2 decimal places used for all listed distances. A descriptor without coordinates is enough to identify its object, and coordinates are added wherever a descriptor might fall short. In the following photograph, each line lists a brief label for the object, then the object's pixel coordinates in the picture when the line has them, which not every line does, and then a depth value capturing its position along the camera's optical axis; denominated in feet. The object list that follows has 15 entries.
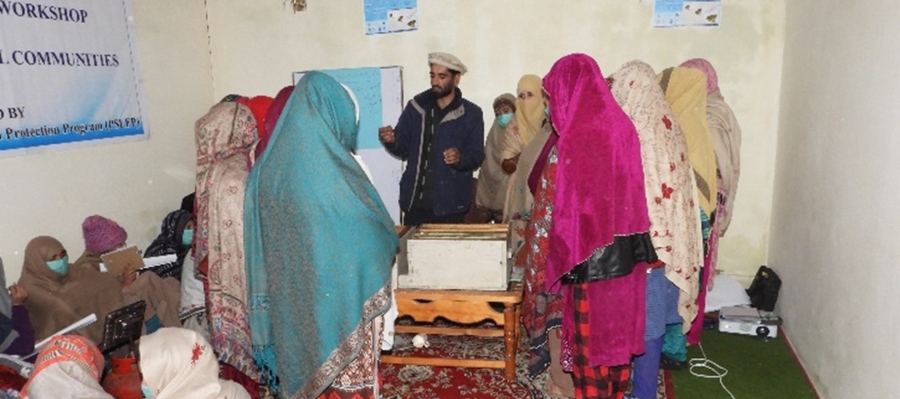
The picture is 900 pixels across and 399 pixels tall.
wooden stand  9.09
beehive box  8.82
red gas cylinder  6.75
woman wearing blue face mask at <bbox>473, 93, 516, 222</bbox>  13.03
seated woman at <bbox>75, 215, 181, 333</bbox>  10.89
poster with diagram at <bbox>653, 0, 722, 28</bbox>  13.07
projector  11.43
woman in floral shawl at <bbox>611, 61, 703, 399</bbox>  7.83
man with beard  12.28
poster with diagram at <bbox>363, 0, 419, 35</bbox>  14.38
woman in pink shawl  7.27
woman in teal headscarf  6.31
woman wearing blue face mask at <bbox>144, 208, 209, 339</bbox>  9.66
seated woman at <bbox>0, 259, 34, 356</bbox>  8.36
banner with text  9.69
